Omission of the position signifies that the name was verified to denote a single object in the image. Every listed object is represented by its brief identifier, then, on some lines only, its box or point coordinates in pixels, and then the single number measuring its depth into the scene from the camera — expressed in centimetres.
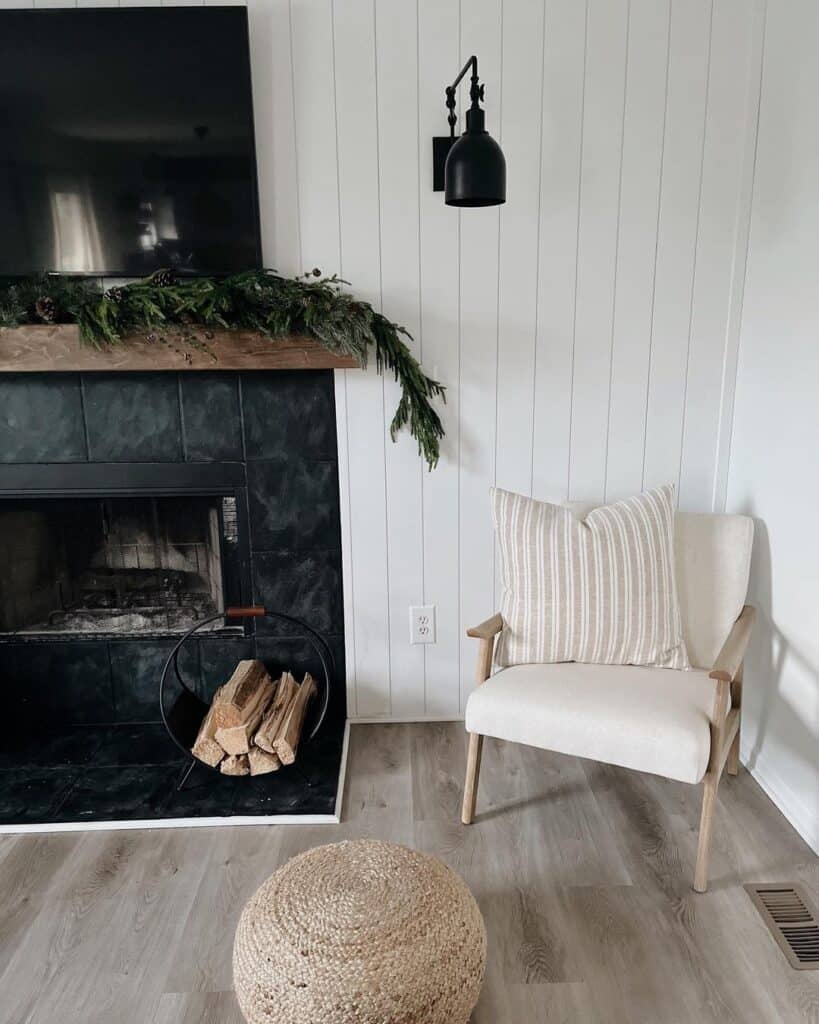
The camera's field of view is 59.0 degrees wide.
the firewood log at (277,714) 221
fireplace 232
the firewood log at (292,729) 221
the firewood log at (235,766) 222
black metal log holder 220
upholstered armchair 174
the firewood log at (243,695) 221
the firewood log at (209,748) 222
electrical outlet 254
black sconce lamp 182
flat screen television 211
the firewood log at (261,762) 222
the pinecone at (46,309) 212
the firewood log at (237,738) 220
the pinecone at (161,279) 209
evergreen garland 208
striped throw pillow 206
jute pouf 125
